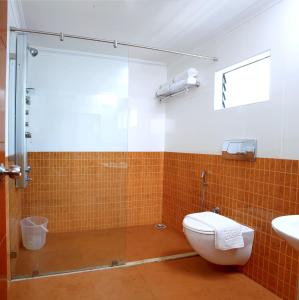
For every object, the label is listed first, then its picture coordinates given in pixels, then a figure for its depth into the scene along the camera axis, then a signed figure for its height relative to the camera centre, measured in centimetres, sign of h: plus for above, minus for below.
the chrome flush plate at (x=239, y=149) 209 -6
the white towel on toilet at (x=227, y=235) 193 -73
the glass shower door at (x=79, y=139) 284 -2
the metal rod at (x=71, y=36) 195 +86
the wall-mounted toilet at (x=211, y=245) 197 -84
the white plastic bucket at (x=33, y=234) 250 -100
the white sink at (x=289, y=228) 100 -38
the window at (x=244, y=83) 212 +58
